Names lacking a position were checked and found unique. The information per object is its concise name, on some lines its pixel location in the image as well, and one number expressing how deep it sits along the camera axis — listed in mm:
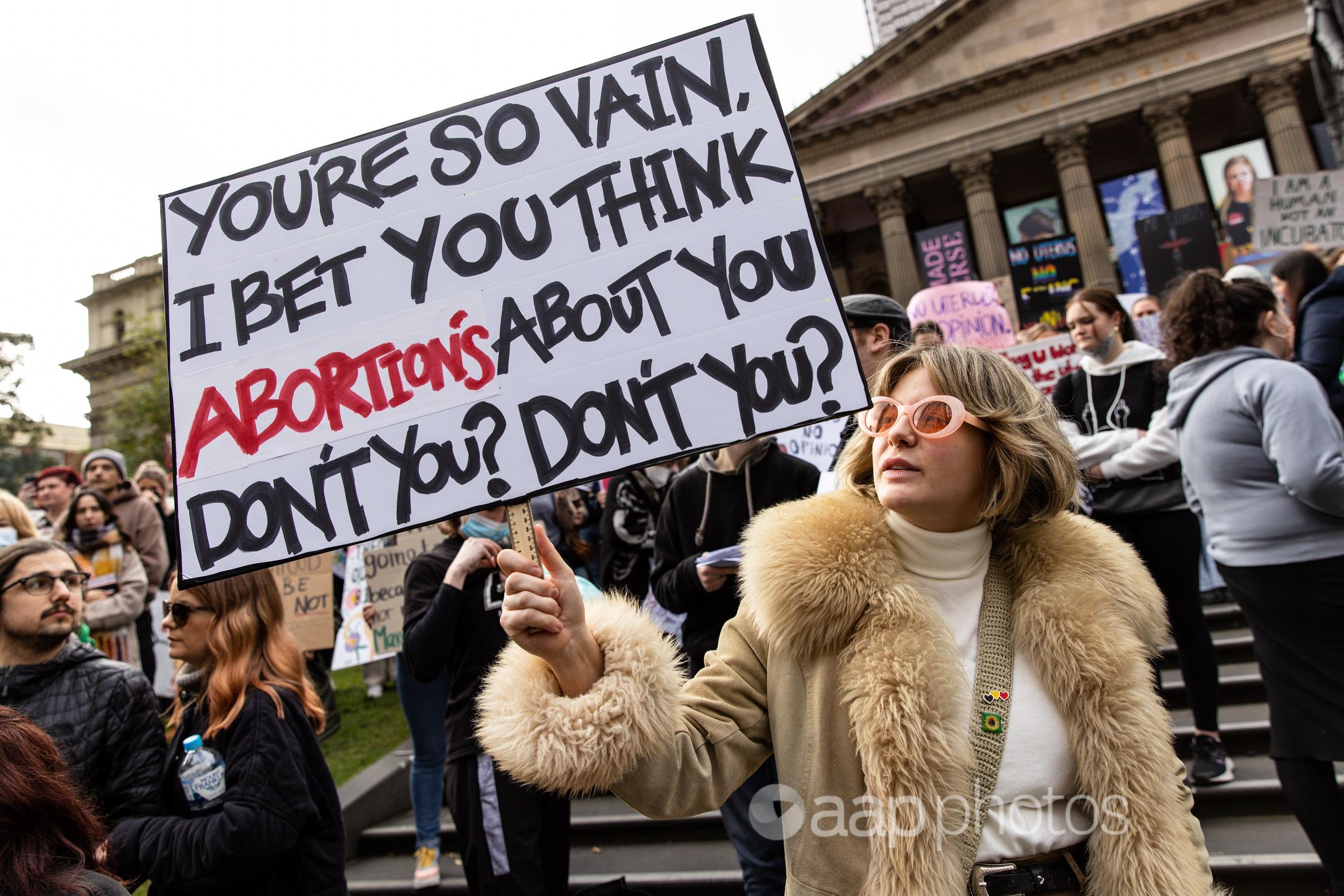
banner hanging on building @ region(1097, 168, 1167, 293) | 23797
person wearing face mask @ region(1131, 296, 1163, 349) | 7543
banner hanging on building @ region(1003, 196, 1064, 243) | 27266
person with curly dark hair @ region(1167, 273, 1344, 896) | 2588
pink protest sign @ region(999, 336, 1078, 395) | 5520
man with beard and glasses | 2305
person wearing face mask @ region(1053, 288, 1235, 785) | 3607
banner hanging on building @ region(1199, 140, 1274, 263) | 23719
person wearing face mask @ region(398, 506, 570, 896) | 2766
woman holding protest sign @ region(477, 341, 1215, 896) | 1344
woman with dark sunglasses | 2184
